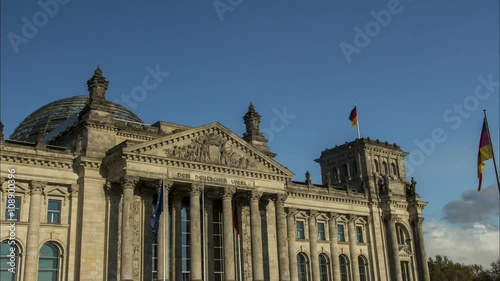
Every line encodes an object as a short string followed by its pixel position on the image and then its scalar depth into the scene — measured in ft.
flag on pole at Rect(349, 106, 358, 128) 217.56
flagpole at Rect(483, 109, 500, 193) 103.96
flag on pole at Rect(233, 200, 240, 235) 154.92
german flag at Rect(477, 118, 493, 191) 110.01
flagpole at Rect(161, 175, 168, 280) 131.86
